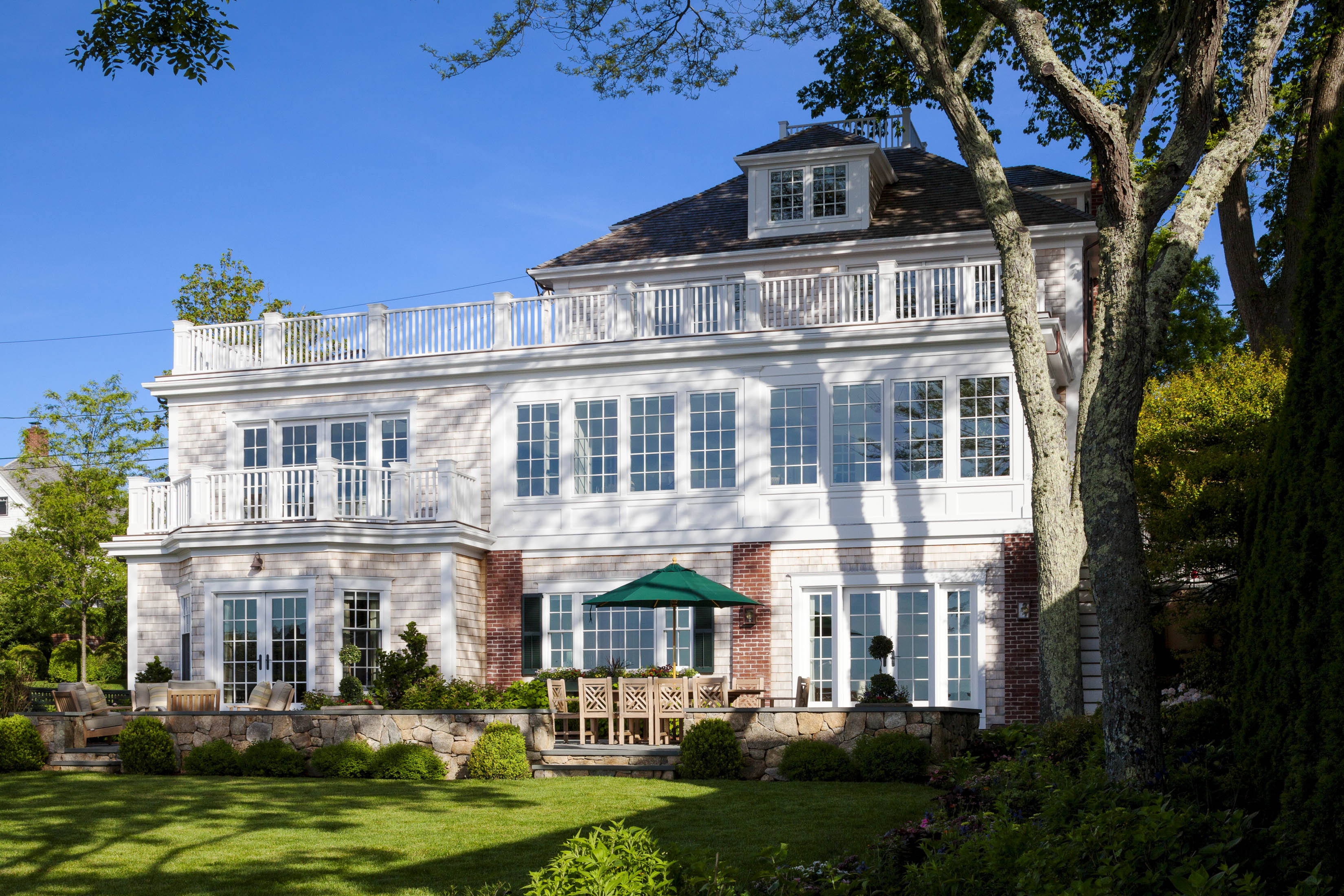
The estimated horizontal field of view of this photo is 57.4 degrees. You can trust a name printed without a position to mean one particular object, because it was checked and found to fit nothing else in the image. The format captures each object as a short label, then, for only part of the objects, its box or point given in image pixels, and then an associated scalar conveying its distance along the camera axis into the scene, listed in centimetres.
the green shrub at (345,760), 1373
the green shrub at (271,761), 1396
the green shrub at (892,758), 1278
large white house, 1830
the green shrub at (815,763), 1302
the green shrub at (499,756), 1354
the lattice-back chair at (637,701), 1516
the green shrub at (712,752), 1344
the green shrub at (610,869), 472
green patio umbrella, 1598
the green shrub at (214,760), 1405
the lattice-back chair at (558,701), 1562
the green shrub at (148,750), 1427
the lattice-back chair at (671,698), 1519
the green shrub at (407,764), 1360
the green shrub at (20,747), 1449
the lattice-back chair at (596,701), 1539
